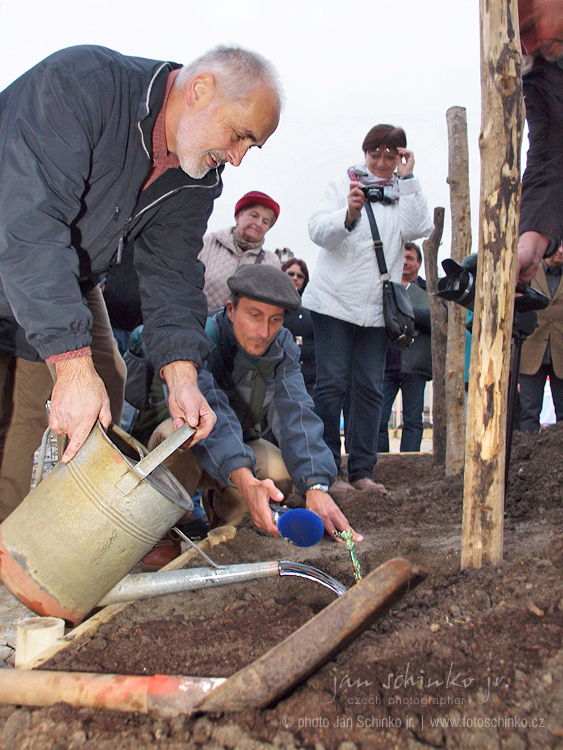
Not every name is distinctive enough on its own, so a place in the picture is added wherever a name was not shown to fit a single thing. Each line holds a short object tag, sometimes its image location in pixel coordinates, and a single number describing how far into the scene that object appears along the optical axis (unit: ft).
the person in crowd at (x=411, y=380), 15.16
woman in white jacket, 10.60
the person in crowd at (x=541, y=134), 6.27
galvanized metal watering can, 4.36
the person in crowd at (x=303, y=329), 14.87
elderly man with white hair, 4.41
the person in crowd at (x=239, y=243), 11.31
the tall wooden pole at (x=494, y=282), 4.98
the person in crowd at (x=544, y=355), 13.41
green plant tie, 5.24
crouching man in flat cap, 7.16
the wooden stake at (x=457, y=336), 11.43
